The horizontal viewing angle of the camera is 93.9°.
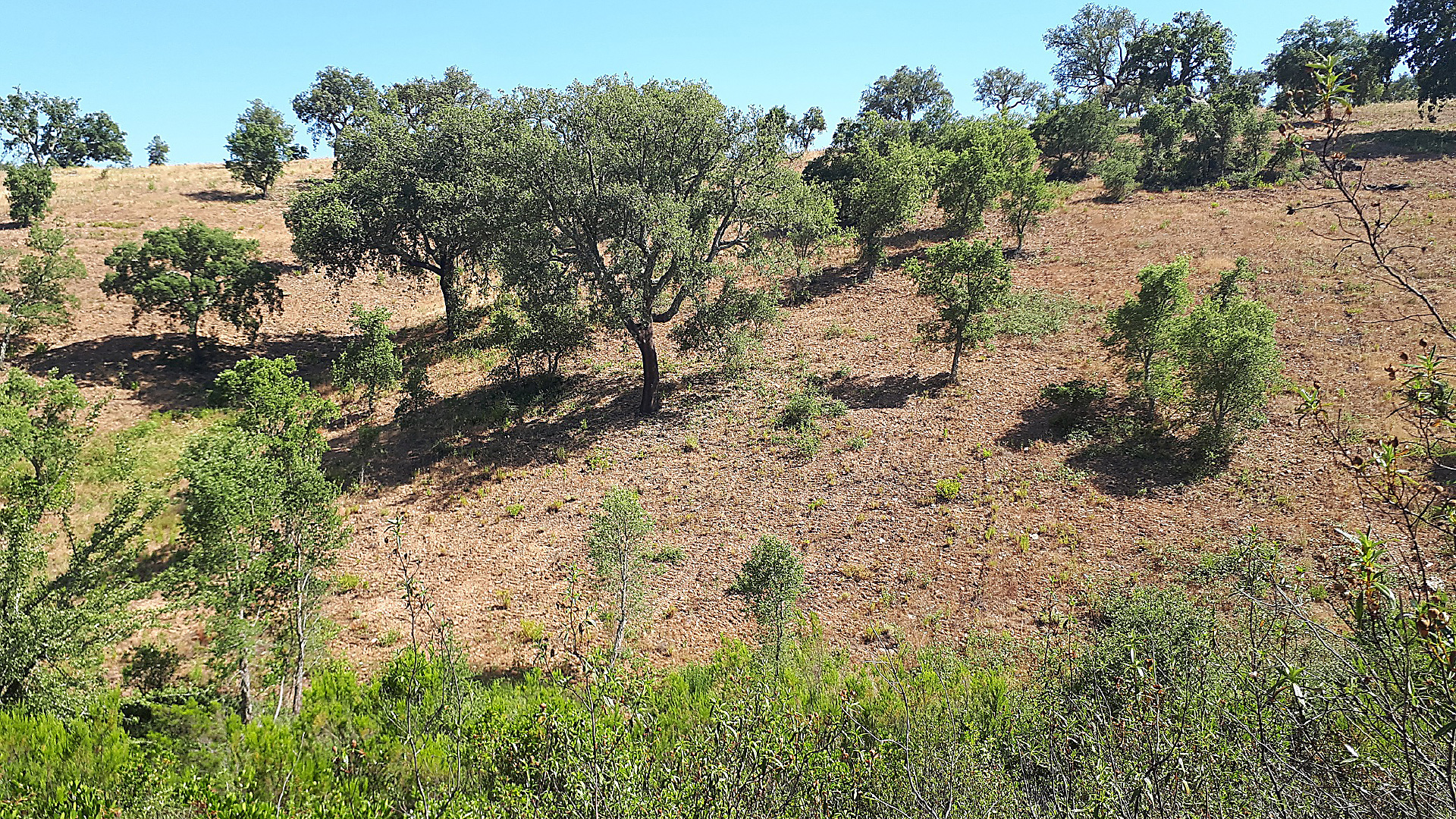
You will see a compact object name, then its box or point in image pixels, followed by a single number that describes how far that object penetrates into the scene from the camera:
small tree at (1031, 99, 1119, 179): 50.41
